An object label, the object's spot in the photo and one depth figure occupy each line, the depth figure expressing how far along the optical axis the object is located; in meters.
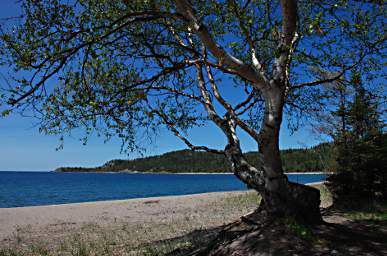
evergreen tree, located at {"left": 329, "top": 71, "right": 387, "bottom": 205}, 11.90
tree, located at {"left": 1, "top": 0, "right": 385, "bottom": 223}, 5.56
